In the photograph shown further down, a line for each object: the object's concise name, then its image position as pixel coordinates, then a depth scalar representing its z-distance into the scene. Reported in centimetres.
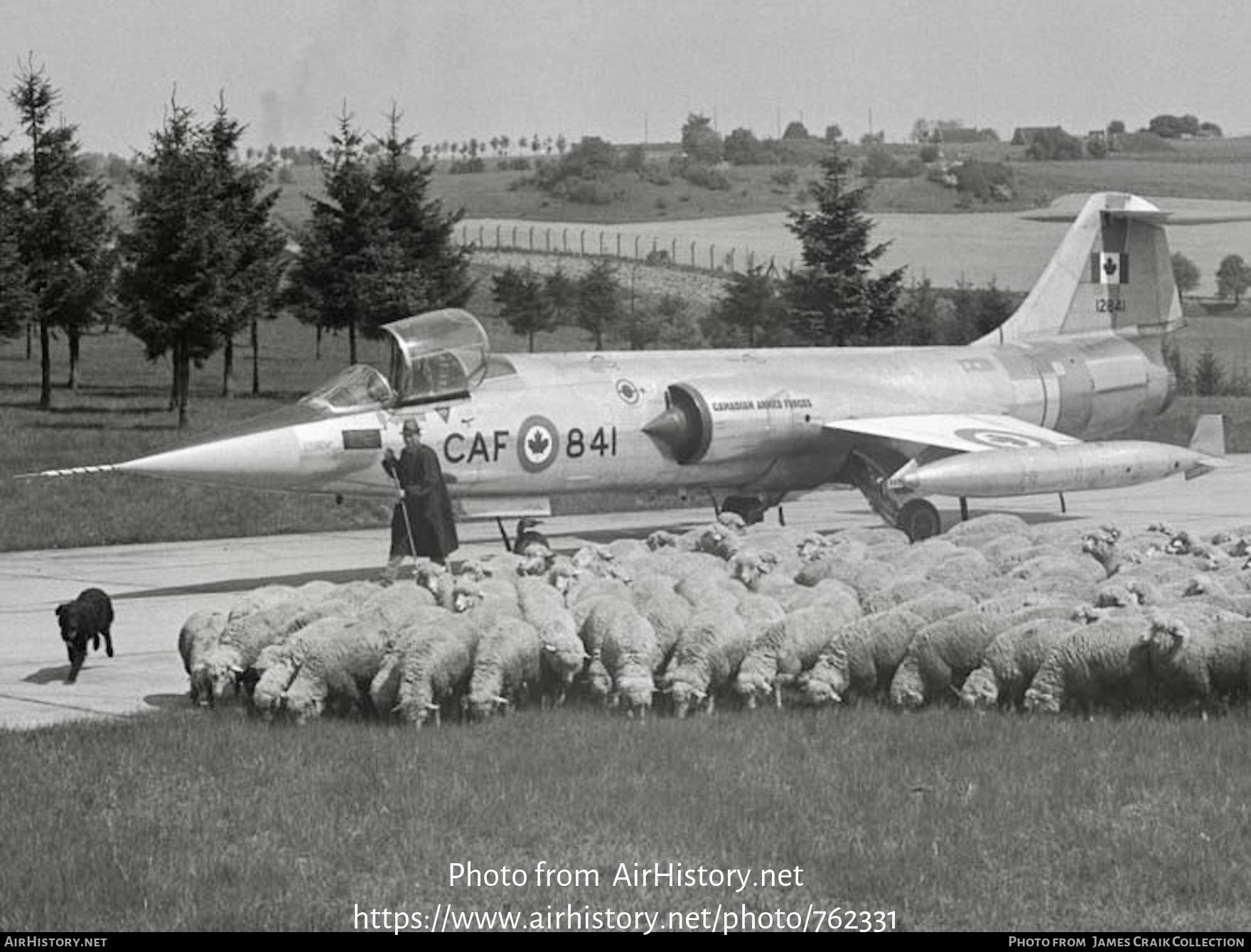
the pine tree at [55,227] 4616
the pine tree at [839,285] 5100
